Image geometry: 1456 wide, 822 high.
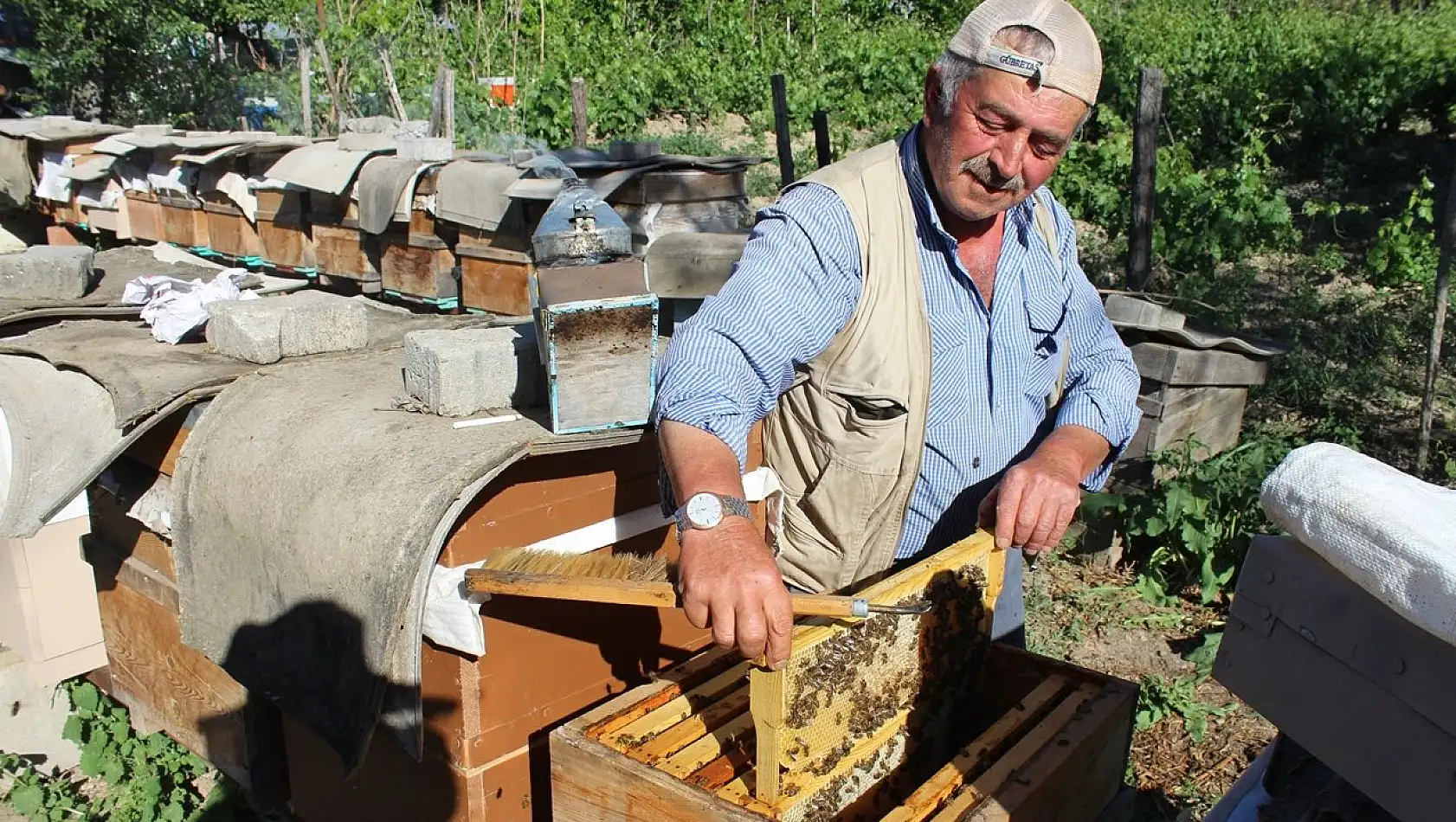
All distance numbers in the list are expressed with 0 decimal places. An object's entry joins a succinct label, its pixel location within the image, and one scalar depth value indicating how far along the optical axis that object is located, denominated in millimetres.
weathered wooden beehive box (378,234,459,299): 5141
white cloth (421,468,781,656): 2312
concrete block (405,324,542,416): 2693
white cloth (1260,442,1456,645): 1184
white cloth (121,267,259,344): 3594
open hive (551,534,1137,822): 1547
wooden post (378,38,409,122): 10227
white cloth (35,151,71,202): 7625
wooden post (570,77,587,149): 9102
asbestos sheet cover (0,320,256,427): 2812
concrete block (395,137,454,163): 5191
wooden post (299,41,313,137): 10055
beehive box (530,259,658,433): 2521
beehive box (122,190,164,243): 6938
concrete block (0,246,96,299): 4402
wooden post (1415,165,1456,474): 4578
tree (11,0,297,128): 12961
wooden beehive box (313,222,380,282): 5602
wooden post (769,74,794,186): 6785
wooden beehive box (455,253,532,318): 4766
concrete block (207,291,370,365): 3234
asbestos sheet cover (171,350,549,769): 2205
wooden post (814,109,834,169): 6719
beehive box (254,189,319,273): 5895
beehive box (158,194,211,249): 6559
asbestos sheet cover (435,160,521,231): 4641
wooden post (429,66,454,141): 7598
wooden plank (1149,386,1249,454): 4801
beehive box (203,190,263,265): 6250
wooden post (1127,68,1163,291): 5812
